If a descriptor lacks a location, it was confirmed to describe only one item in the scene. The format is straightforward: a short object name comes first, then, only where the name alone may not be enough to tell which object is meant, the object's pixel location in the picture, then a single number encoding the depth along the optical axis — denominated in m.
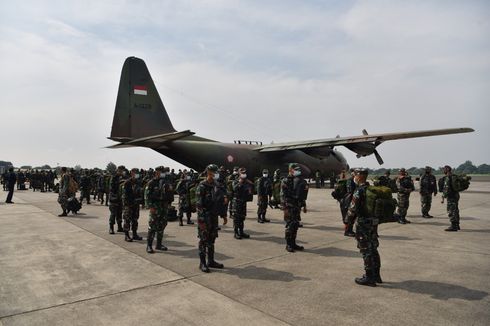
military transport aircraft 20.91
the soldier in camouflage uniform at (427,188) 13.30
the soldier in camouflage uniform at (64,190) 14.34
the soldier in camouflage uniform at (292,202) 8.38
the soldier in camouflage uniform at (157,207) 8.44
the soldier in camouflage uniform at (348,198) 9.37
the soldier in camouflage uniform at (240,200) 10.23
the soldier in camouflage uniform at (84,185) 19.02
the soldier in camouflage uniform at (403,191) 12.59
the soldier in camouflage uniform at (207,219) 6.84
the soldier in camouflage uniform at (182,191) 12.57
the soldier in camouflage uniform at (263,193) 12.76
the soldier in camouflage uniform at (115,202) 10.70
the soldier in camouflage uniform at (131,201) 9.66
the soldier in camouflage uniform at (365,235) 5.88
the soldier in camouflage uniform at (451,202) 10.87
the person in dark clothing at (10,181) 20.12
